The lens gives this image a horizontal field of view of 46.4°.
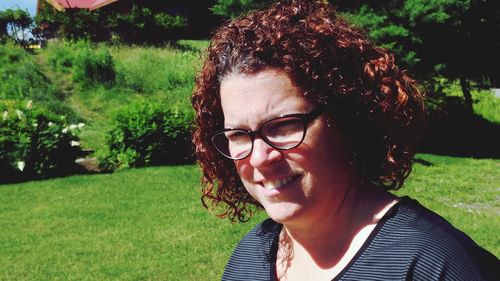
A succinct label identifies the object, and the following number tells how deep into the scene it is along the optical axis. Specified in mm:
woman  1549
